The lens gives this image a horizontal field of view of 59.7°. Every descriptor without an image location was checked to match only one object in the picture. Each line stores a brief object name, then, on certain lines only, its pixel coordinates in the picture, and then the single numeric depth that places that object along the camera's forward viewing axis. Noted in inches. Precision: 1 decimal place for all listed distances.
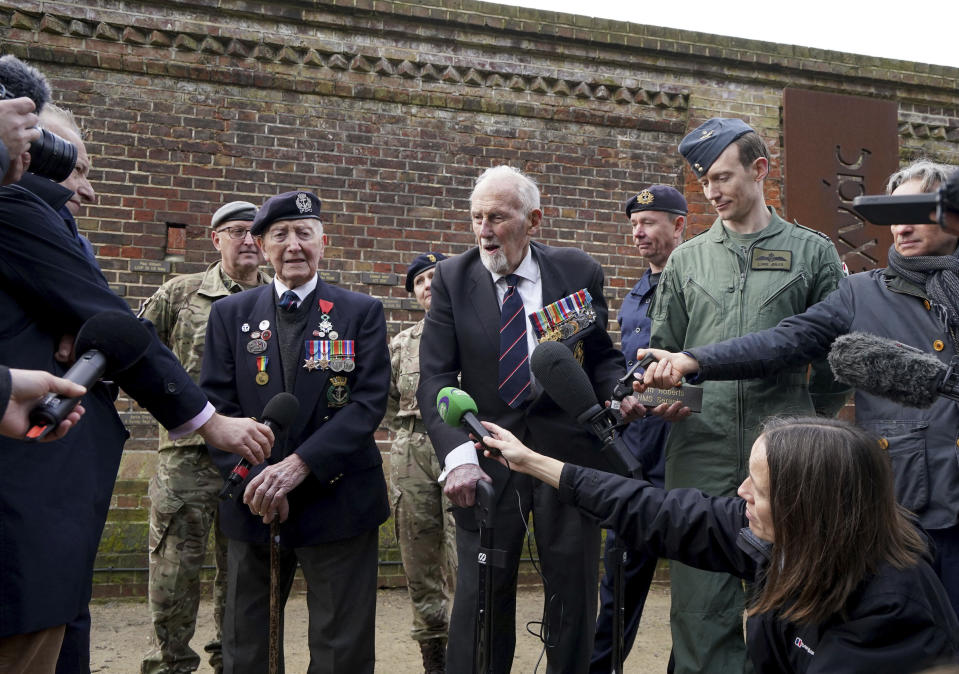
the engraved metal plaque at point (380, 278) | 252.5
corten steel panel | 289.3
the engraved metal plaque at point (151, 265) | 235.3
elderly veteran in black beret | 129.0
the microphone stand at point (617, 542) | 96.7
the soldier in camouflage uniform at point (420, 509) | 183.8
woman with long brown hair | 75.3
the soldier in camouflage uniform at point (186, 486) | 164.6
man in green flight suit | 121.5
